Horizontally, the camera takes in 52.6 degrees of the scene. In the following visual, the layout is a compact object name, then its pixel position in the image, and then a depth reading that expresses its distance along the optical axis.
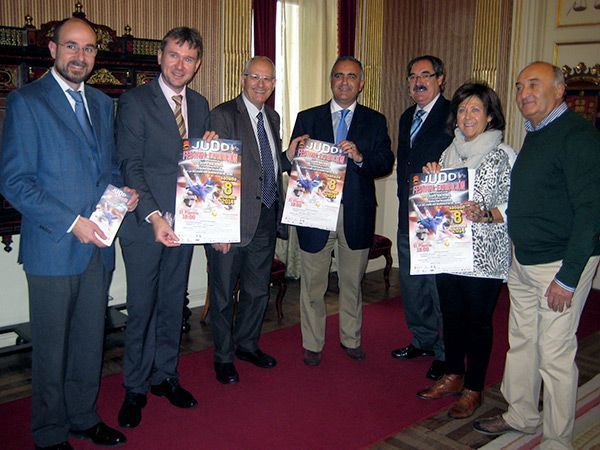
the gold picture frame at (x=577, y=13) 5.59
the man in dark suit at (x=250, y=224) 3.36
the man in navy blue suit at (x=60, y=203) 2.42
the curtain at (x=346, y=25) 6.07
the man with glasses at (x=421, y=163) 3.48
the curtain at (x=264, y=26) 5.31
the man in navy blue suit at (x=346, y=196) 3.56
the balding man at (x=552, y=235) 2.45
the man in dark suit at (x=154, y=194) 2.87
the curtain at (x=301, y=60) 5.75
